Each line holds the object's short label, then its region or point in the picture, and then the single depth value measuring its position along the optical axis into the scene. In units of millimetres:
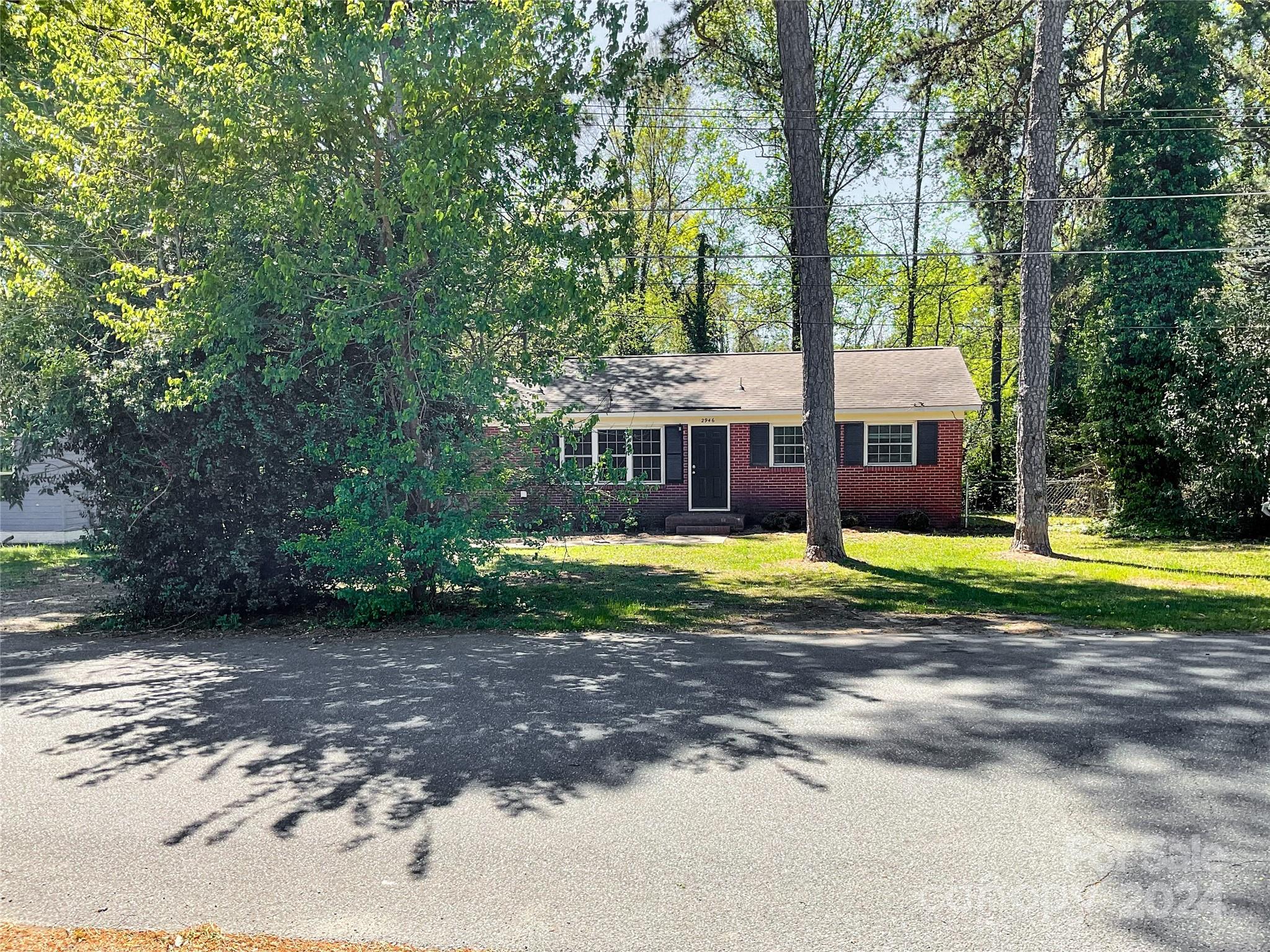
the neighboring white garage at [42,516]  23500
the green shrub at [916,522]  20031
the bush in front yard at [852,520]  20516
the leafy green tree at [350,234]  8750
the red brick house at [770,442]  20875
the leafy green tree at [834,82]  27484
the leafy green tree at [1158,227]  19188
